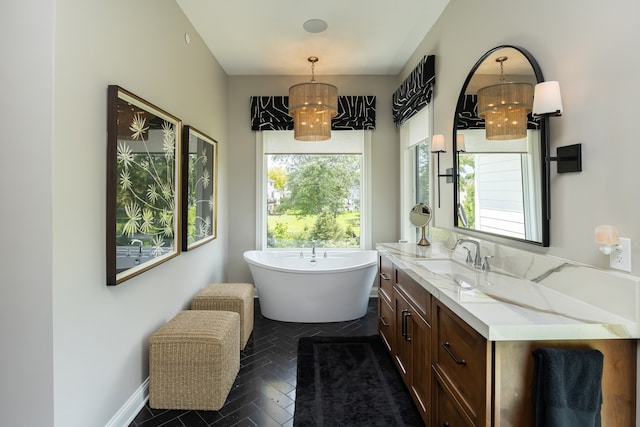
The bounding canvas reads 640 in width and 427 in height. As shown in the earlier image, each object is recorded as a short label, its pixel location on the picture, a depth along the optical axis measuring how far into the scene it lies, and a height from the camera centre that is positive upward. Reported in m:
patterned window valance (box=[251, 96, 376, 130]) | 4.22 +1.30
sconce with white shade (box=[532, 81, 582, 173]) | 1.45 +0.46
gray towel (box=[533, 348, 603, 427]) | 1.10 -0.58
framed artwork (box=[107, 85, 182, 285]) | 1.81 +0.20
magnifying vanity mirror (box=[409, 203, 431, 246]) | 3.01 -0.02
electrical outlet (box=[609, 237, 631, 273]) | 1.25 -0.16
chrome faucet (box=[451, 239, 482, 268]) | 2.11 -0.27
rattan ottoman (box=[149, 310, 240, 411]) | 2.08 -0.94
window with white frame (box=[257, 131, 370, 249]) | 4.45 +0.21
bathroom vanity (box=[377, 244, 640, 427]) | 1.17 -0.48
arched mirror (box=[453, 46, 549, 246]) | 1.72 +0.38
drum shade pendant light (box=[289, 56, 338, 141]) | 3.00 +0.98
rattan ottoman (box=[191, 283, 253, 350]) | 2.88 -0.73
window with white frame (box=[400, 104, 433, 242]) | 3.54 +0.57
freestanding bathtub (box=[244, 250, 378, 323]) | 3.45 -0.79
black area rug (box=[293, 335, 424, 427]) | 2.03 -1.19
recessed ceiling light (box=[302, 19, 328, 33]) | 3.02 +1.75
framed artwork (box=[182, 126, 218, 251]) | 2.84 +0.28
